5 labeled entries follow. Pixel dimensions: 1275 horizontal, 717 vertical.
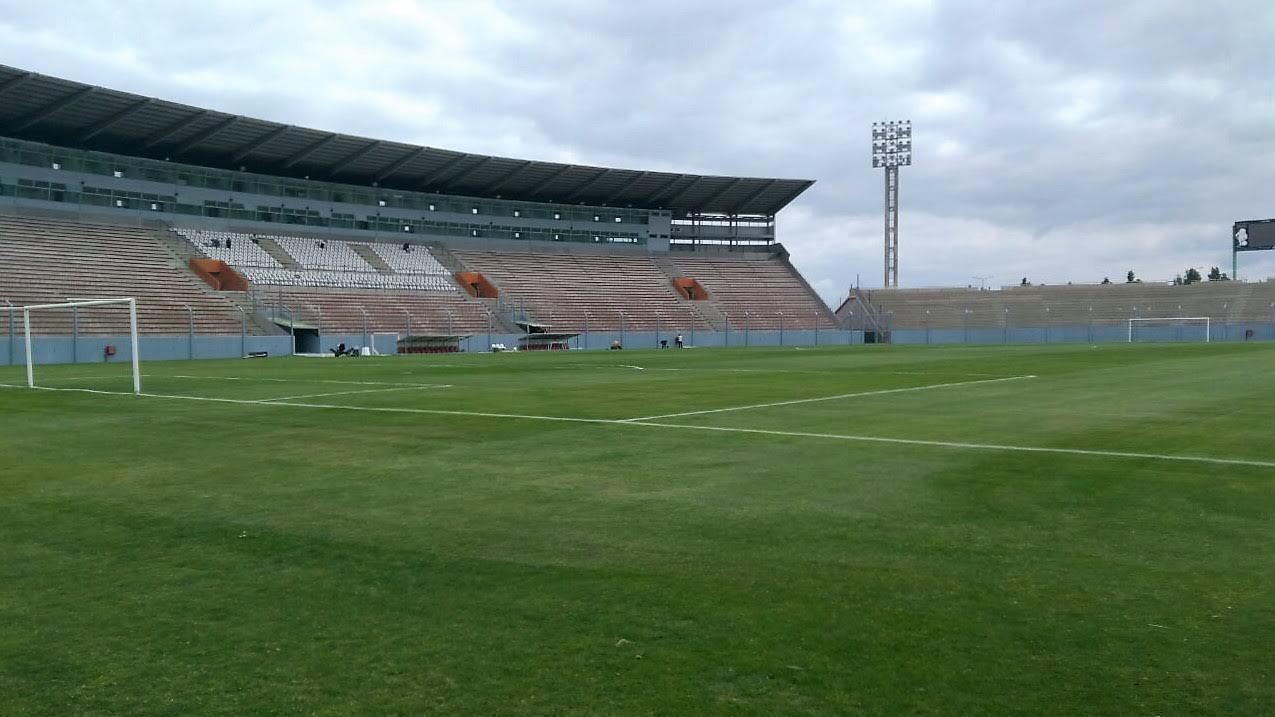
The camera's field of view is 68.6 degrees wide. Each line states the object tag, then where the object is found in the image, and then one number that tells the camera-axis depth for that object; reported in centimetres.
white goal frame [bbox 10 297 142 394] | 2041
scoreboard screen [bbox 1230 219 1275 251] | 8588
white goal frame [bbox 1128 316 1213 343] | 7444
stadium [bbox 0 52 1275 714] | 386
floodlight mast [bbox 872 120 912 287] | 9144
